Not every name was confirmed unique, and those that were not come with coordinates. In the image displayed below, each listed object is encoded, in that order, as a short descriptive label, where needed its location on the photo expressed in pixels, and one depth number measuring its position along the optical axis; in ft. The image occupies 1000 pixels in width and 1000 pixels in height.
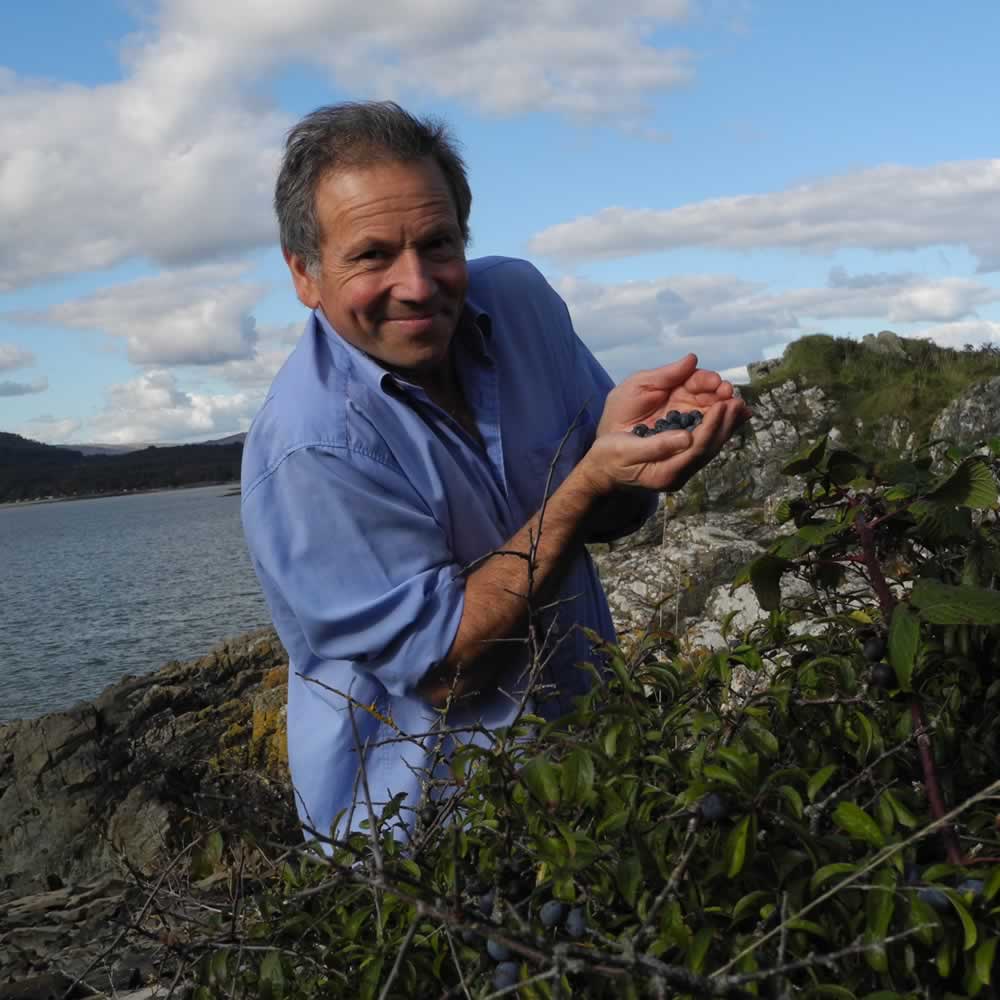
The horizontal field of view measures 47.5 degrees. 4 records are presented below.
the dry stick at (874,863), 1.22
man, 2.79
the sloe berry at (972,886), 1.37
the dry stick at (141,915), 1.80
